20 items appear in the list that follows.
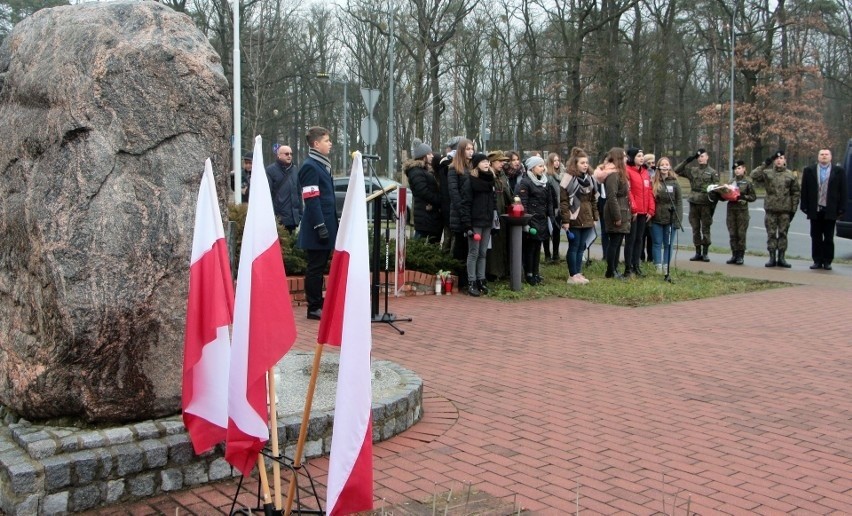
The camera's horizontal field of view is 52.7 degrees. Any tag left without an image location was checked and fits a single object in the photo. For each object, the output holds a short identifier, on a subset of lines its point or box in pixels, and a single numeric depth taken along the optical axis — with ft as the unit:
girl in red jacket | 42.16
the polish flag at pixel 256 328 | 10.78
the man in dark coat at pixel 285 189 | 40.24
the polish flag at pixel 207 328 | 12.45
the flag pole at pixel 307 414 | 10.32
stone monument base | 12.69
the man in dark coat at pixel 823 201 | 45.83
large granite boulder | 13.85
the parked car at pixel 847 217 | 47.88
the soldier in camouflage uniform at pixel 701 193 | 48.19
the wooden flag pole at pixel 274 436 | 11.10
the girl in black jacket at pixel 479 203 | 35.37
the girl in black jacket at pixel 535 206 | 38.93
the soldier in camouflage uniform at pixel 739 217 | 47.32
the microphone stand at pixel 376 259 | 27.55
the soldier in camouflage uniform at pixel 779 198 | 46.47
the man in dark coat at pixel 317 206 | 27.50
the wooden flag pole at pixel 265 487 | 10.92
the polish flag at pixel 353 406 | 9.86
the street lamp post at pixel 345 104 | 137.98
